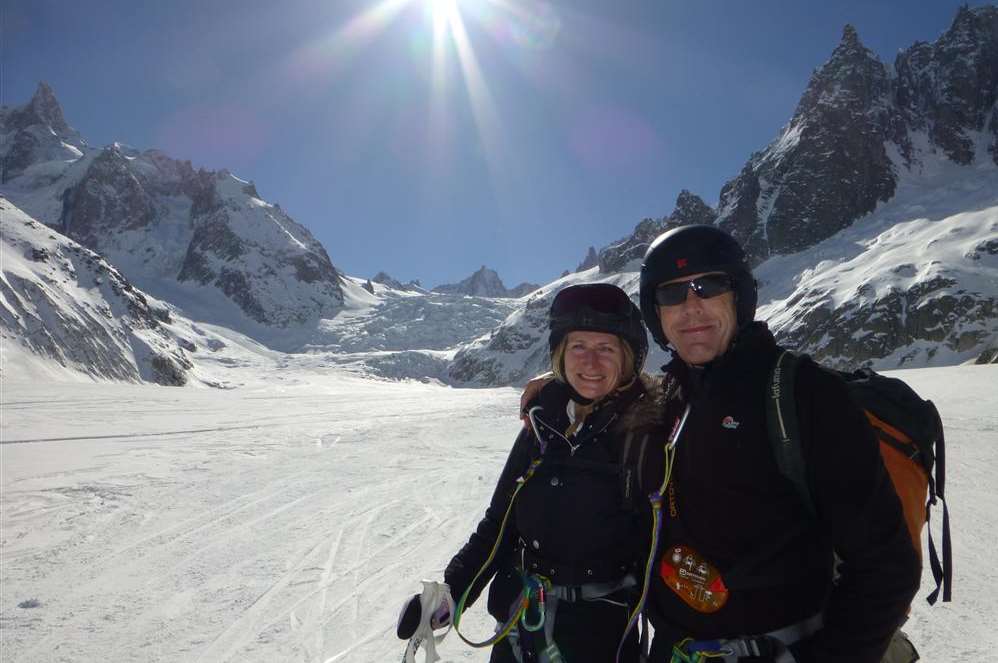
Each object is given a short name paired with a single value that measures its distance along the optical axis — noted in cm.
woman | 117
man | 84
